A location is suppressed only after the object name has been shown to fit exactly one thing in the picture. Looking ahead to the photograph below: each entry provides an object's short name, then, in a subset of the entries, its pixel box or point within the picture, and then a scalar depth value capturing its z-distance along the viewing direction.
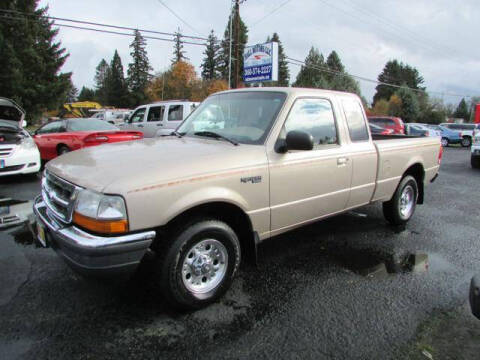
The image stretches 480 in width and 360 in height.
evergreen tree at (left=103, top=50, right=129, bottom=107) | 72.44
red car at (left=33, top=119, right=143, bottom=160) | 8.75
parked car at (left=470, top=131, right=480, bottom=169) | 11.64
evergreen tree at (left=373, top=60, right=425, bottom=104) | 85.62
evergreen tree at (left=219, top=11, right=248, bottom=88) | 65.82
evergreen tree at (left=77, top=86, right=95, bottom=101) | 100.12
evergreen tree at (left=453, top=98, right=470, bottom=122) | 74.88
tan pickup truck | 2.41
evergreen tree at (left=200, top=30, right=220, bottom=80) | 71.06
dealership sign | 19.47
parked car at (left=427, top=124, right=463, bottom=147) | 22.78
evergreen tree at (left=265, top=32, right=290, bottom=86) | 71.26
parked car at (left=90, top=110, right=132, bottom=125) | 30.78
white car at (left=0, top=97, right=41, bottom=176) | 7.34
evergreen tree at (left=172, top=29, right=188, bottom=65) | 75.94
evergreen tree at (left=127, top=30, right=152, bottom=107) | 71.12
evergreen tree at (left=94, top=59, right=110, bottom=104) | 92.40
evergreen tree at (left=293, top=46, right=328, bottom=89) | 68.48
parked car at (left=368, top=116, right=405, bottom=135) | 19.77
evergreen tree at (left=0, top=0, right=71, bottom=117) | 30.92
